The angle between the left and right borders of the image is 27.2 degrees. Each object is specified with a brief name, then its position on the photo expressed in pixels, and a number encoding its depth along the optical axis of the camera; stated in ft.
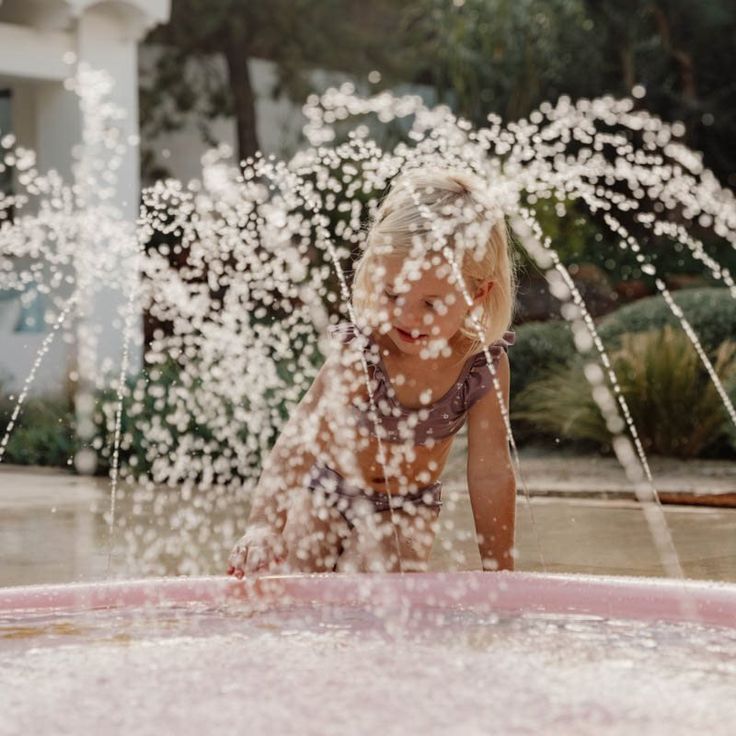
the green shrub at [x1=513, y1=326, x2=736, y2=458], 27.20
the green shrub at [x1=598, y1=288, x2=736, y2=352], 30.09
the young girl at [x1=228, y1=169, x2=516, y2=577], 10.58
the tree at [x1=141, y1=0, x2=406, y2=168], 53.62
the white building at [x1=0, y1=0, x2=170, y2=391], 34.32
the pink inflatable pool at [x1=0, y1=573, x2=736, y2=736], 6.54
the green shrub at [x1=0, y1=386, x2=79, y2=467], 28.55
